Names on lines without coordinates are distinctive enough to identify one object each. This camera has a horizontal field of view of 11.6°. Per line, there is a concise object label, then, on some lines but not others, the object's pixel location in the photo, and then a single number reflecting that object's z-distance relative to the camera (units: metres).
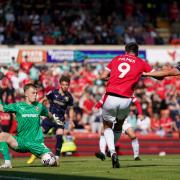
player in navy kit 19.32
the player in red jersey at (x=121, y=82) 15.34
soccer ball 15.40
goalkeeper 15.35
